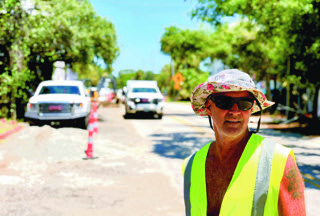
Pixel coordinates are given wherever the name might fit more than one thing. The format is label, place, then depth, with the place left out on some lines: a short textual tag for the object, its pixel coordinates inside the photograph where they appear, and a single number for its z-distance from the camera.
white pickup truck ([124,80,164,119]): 22.38
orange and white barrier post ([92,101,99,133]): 11.36
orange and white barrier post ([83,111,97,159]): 10.02
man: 1.76
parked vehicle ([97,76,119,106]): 37.06
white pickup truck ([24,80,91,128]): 15.27
